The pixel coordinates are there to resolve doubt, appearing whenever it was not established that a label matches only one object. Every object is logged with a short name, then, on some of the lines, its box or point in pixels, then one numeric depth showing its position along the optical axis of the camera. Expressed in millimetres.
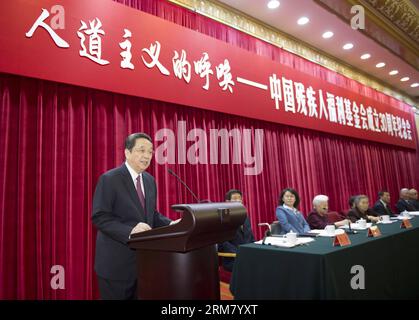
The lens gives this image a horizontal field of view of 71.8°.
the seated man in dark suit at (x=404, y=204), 5148
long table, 1365
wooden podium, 1029
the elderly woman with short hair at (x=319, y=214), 3205
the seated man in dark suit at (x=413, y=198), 5296
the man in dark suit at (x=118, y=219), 1294
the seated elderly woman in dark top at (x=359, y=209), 3611
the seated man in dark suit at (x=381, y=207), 4411
